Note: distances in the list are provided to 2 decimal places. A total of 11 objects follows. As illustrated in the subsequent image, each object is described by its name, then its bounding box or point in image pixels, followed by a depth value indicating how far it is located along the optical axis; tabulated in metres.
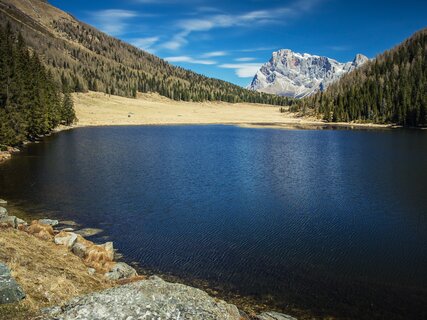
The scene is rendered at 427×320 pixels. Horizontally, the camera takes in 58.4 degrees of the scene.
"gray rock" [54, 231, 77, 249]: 20.28
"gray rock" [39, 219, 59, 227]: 25.58
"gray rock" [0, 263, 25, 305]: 10.88
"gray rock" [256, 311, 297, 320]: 14.82
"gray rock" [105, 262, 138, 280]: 17.45
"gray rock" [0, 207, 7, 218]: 23.20
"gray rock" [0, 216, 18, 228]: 21.74
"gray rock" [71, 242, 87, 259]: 19.57
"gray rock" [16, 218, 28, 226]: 23.00
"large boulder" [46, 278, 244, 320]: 10.71
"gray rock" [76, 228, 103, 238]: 24.61
